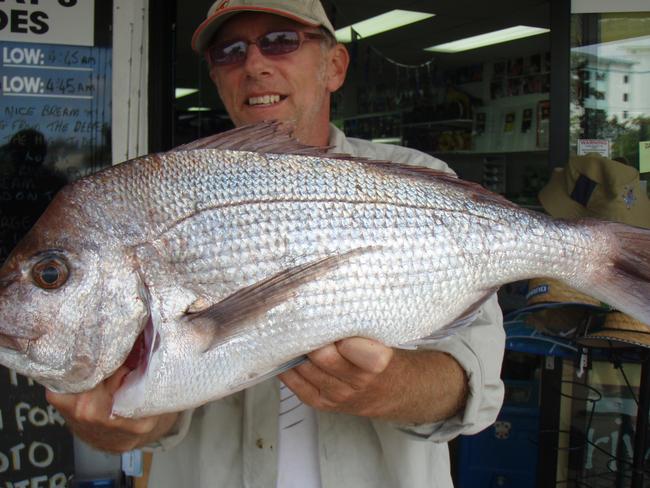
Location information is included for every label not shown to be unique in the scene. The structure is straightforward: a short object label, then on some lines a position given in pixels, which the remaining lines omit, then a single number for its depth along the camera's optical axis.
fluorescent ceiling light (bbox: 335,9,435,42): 5.63
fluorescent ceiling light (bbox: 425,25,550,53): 5.73
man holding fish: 1.27
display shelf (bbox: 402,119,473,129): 6.05
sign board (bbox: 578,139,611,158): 3.71
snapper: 1.15
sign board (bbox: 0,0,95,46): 2.96
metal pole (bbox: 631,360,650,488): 2.73
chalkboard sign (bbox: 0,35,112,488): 3.00
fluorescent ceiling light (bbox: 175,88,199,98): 7.57
